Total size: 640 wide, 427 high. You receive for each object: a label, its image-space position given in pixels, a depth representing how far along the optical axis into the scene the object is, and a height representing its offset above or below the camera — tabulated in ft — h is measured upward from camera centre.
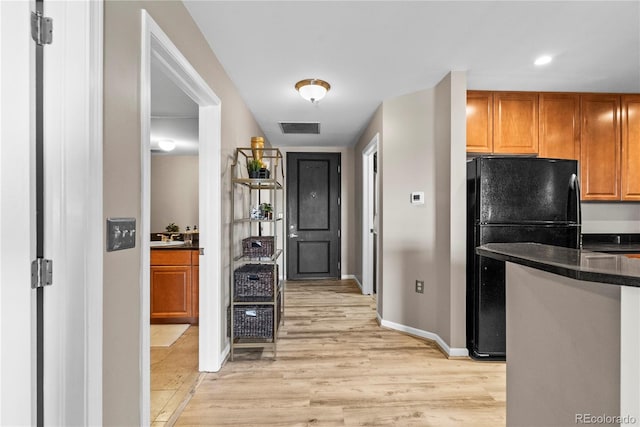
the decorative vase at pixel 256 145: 9.45 +2.01
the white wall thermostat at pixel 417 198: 10.31 +0.47
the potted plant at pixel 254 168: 9.30 +1.29
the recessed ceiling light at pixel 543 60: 8.05 +3.86
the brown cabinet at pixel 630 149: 10.28 +2.01
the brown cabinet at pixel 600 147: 10.23 +2.06
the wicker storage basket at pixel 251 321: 8.80 -2.95
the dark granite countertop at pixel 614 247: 9.32 -1.07
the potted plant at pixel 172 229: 16.01 -0.79
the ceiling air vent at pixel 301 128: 14.04 +3.88
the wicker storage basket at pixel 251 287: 8.91 -2.04
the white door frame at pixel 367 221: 15.39 -0.40
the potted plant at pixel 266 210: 9.99 +0.09
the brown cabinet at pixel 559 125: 10.03 +2.71
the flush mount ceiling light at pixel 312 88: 9.27 +3.62
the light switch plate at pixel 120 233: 3.97 -0.26
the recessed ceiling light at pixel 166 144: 15.15 +3.24
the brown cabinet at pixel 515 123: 9.91 +2.76
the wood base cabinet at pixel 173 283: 10.86 -2.37
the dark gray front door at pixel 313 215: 18.71 -0.13
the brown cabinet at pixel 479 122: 9.81 +2.76
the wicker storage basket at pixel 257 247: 9.37 -1.00
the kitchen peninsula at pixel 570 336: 2.90 -1.39
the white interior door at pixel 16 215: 2.93 -0.01
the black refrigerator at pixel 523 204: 8.43 +0.22
